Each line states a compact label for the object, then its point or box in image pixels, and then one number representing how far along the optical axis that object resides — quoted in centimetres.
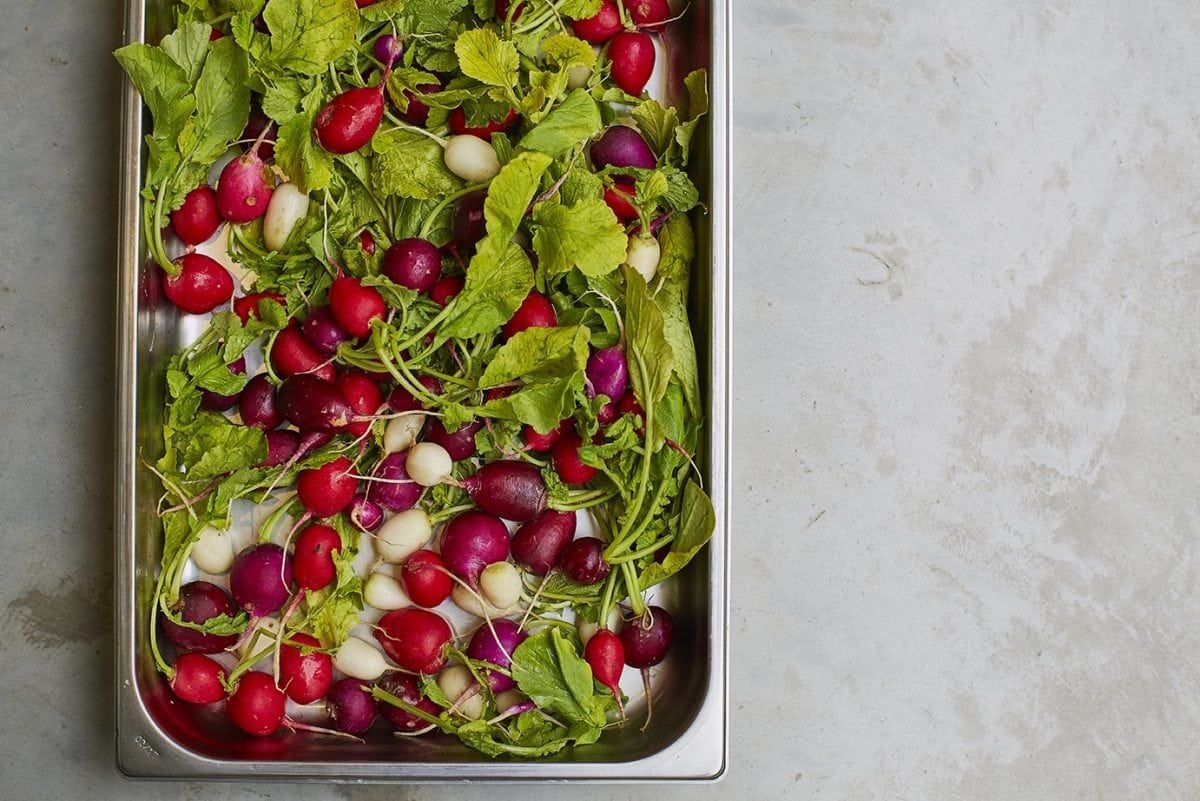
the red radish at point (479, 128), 90
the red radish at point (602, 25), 91
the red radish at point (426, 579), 89
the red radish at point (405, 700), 90
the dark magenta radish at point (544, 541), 89
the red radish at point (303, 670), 89
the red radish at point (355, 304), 86
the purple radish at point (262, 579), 89
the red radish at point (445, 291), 89
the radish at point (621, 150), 89
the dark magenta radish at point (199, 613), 89
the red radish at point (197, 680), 88
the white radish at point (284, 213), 89
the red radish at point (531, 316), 88
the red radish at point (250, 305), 91
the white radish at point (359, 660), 90
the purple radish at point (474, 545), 89
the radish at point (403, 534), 89
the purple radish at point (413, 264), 87
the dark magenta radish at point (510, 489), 88
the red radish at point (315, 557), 89
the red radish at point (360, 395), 88
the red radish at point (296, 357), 89
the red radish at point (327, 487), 88
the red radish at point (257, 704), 88
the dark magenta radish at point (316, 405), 86
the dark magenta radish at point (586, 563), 88
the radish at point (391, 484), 90
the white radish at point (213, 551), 89
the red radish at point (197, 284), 90
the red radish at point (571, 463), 88
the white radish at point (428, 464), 87
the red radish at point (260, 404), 91
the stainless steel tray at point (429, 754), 85
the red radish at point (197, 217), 90
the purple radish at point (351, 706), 90
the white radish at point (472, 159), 88
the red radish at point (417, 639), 89
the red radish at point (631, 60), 91
